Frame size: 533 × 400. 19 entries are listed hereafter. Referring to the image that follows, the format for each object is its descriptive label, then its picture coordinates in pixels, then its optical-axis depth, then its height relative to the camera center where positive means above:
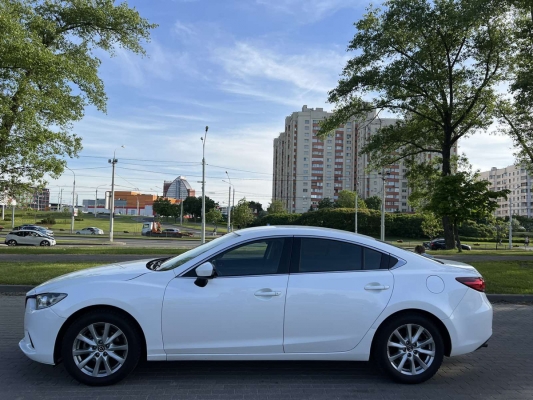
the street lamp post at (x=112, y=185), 44.54 +3.19
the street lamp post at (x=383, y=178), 37.83 +4.19
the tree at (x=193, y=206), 115.82 +2.76
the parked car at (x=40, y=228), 44.58 -1.77
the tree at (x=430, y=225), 33.42 -0.28
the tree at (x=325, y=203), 111.18 +4.28
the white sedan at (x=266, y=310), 4.01 -0.90
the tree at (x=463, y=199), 20.67 +1.19
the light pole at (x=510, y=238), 50.36 -1.82
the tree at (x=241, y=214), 61.06 +0.43
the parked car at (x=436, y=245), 43.06 -2.37
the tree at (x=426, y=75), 22.16 +8.08
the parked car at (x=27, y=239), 36.19 -2.32
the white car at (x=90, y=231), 60.41 -2.56
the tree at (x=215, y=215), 66.38 +0.22
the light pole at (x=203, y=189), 31.43 +2.26
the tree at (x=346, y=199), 95.56 +4.72
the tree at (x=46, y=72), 16.60 +5.95
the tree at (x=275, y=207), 95.62 +2.52
